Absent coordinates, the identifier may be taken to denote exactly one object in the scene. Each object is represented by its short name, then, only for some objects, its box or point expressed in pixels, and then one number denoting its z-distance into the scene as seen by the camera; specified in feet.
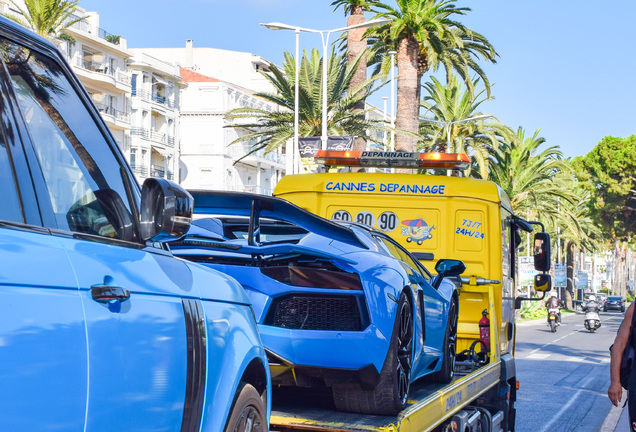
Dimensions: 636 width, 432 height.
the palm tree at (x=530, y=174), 139.23
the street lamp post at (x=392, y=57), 99.49
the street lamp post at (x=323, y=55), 89.88
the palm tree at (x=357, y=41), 97.35
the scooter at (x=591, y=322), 137.90
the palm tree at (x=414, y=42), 91.71
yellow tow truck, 26.84
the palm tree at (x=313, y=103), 98.22
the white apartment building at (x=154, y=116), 233.55
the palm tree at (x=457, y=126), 123.34
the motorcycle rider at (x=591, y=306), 138.31
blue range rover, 6.68
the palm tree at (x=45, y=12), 108.88
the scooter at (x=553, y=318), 131.54
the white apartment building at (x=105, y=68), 206.59
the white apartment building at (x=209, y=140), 277.85
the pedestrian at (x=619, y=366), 17.90
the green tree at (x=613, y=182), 217.97
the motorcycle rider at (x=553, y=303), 133.28
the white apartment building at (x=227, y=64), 324.39
